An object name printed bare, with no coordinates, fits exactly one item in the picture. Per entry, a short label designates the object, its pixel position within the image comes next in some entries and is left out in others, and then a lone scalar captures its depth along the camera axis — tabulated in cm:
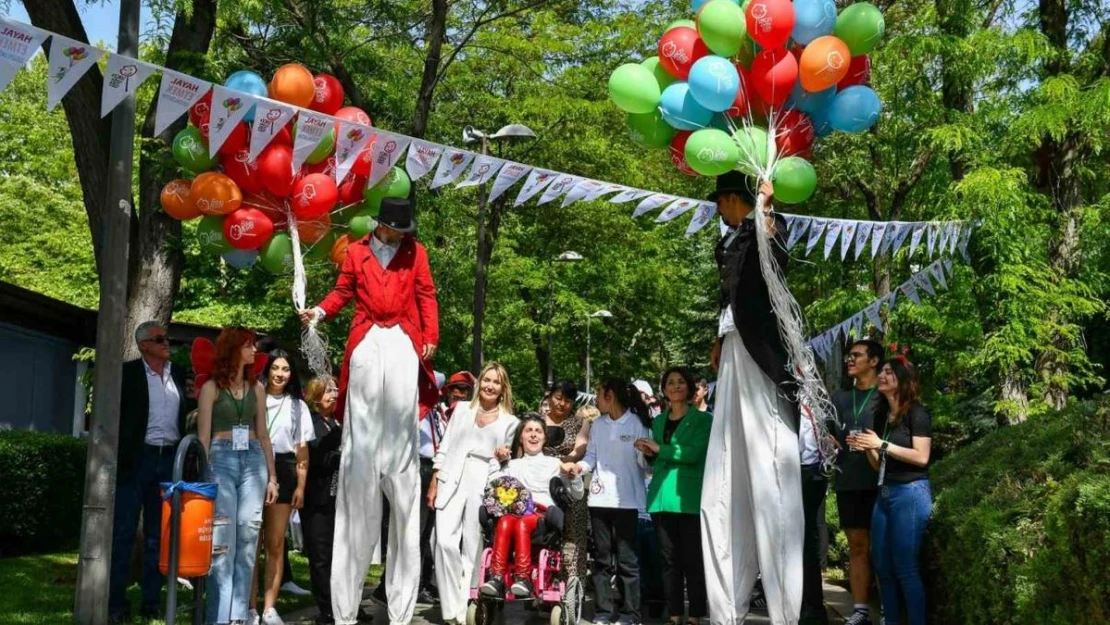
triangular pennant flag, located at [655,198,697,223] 1002
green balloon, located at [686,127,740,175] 639
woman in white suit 832
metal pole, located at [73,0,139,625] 773
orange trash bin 631
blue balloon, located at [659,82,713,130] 670
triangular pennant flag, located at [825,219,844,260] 1168
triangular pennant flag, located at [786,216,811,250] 1165
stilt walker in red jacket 706
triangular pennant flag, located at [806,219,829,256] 1160
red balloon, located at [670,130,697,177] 707
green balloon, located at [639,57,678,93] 711
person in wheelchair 850
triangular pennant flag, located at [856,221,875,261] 1186
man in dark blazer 851
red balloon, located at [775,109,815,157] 675
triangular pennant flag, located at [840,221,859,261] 1173
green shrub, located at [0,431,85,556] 1380
